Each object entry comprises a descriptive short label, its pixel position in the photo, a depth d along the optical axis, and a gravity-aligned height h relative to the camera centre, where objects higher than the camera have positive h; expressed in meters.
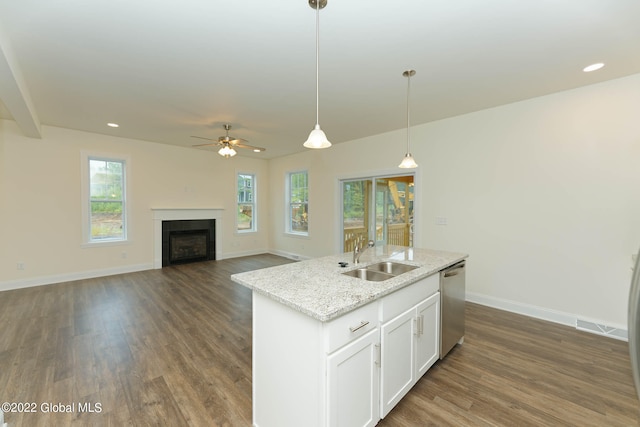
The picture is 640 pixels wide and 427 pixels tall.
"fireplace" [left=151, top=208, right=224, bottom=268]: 5.70 -0.28
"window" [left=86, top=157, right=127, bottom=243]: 5.07 +0.14
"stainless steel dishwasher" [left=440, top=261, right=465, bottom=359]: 2.33 -0.88
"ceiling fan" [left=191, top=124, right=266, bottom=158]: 4.09 +1.01
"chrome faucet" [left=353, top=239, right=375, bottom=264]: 2.42 -0.37
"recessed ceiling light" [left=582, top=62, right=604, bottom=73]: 2.55 +1.40
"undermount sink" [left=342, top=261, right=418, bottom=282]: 2.25 -0.54
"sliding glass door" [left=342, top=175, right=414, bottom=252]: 4.80 +0.01
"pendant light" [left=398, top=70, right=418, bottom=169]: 2.75 +0.52
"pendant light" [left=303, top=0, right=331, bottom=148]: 1.97 +0.51
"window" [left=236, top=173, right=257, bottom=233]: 7.15 +0.13
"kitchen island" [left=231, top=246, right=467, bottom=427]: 1.35 -0.78
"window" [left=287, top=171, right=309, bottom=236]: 6.67 +0.17
